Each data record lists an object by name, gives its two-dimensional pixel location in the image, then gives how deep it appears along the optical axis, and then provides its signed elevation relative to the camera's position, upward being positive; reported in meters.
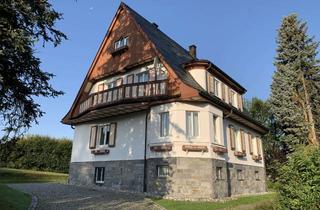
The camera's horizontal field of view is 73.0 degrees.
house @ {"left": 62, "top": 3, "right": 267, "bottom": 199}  13.12 +2.81
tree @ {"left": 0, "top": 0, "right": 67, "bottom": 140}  7.35 +3.53
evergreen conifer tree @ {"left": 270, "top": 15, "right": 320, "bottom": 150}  25.25 +9.50
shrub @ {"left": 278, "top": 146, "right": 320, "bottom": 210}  5.41 -0.35
